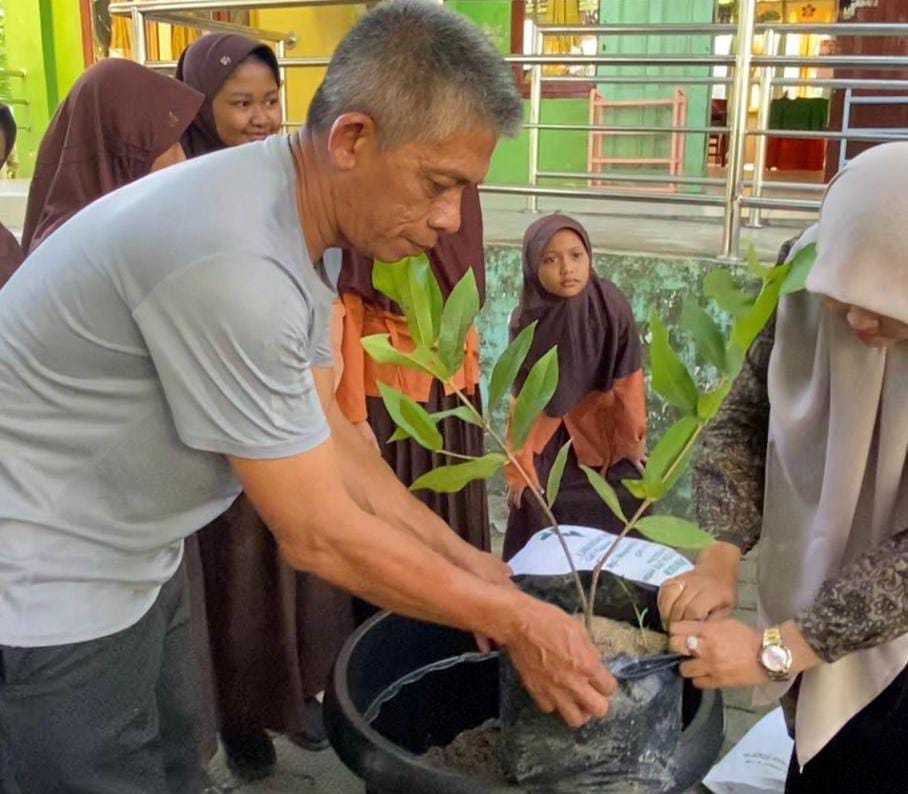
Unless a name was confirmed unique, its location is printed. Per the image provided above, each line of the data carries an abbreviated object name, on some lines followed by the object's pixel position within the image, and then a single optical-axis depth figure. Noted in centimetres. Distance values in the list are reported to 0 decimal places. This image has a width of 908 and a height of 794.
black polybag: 103
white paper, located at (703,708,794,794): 181
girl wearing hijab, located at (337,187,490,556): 200
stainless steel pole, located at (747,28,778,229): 368
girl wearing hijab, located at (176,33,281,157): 211
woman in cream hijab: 106
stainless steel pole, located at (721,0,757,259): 281
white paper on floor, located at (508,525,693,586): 128
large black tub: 104
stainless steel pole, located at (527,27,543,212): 401
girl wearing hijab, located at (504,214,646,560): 247
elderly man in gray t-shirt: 92
